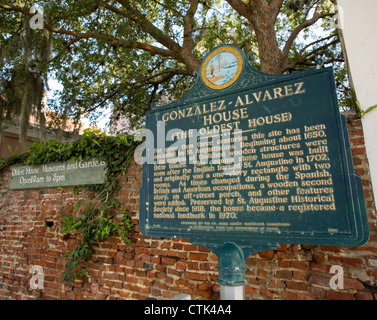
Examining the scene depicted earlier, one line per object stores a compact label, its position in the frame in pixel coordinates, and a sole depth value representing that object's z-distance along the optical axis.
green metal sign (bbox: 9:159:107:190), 4.00
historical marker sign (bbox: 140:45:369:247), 1.84
